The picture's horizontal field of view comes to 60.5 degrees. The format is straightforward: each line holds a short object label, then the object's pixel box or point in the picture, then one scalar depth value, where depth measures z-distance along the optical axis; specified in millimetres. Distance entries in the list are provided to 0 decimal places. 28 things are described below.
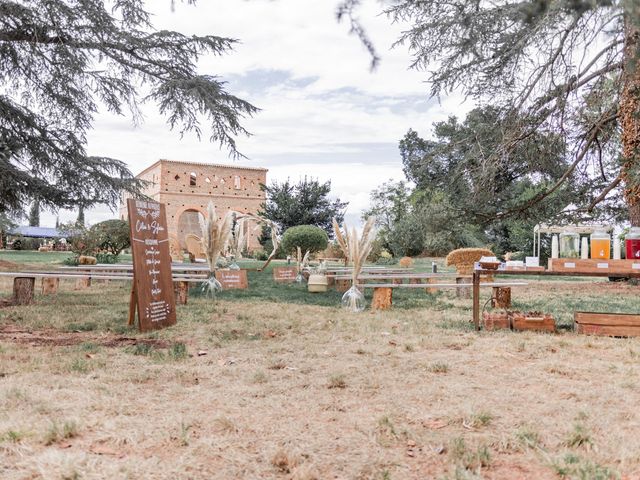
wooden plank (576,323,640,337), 5219
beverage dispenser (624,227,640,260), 5312
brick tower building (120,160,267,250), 33375
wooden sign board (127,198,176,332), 5391
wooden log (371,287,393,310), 7405
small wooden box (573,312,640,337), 5234
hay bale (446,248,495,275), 11164
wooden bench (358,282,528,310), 7398
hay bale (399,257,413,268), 16938
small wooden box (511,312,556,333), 5508
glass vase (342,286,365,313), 7191
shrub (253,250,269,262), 24153
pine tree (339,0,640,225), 7352
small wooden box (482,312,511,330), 5609
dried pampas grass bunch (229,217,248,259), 12116
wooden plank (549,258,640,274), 5078
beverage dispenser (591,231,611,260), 5258
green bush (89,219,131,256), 17375
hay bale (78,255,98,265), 14391
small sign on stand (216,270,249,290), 9664
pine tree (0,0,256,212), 7383
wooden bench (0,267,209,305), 7347
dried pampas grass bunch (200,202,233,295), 8148
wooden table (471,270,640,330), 5125
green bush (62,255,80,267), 15656
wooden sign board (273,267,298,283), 11453
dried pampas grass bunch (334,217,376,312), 7184
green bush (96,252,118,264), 16781
